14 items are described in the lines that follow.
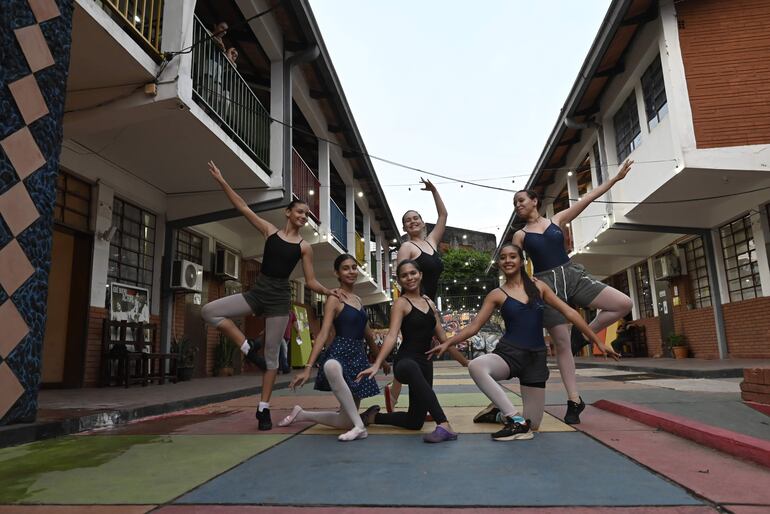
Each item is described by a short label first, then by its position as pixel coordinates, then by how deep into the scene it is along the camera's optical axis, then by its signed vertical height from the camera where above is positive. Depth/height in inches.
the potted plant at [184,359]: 347.9 -5.9
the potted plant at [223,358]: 438.9 -7.3
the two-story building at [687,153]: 365.7 +136.4
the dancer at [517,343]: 123.0 -0.5
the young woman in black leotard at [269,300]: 149.9 +14.0
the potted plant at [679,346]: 517.7 -9.5
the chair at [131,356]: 293.6 -2.8
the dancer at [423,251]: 162.9 +29.1
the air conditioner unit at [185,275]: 354.9 +50.9
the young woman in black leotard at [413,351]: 125.0 -1.7
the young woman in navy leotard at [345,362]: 128.6 -4.1
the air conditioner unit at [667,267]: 534.3 +72.2
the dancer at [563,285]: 140.5 +14.7
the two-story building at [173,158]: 231.9 +110.6
